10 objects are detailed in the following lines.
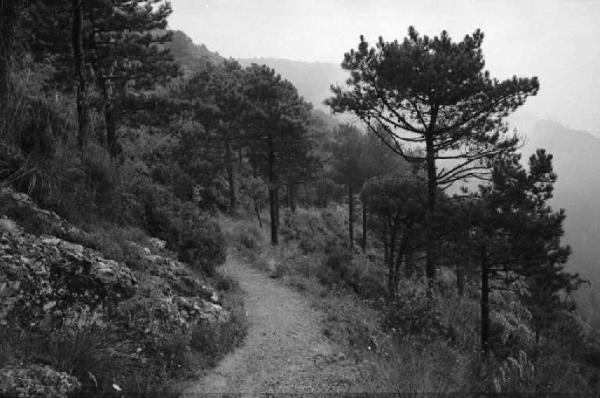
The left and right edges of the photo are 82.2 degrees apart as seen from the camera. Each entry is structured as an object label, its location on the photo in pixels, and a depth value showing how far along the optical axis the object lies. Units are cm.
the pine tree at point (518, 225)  995
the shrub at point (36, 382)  274
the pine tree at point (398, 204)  1573
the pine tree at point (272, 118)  1838
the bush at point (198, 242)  912
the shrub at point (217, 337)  544
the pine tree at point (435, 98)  1109
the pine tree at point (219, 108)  2174
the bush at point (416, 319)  805
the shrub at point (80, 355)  334
